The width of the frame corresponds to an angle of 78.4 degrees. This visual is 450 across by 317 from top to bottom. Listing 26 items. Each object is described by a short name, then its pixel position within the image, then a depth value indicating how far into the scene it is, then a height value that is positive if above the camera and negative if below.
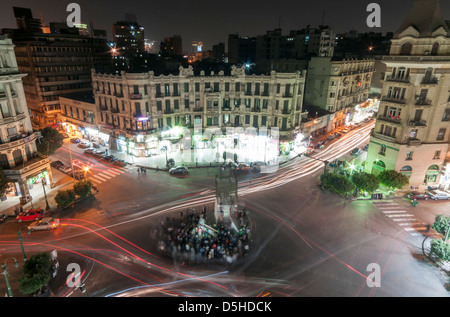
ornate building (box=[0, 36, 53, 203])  39.09 -11.27
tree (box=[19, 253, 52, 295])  23.83 -18.20
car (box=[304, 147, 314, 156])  61.43 -19.42
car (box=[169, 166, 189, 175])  50.75 -19.42
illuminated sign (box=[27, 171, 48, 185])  42.08 -17.97
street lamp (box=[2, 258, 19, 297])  23.02 -18.56
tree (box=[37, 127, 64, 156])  50.75 -15.30
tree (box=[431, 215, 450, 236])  32.57 -18.05
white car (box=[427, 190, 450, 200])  42.81 -19.49
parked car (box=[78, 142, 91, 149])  63.09 -19.31
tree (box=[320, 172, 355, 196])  41.38 -17.56
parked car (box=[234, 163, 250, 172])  52.31 -19.38
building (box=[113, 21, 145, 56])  185.25 +14.69
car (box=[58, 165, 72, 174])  50.48 -19.62
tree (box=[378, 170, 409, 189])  41.83 -16.88
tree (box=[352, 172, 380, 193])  41.59 -17.21
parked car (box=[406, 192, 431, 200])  43.03 -19.73
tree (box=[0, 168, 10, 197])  36.91 -16.35
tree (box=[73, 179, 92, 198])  39.28 -17.78
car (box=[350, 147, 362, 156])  61.09 -19.03
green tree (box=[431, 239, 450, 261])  28.11 -18.20
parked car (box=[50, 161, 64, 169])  52.25 -19.43
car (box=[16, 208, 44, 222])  36.25 -19.93
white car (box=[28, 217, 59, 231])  34.41 -19.97
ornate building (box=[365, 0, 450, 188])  39.97 -5.72
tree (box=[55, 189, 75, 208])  37.69 -18.29
